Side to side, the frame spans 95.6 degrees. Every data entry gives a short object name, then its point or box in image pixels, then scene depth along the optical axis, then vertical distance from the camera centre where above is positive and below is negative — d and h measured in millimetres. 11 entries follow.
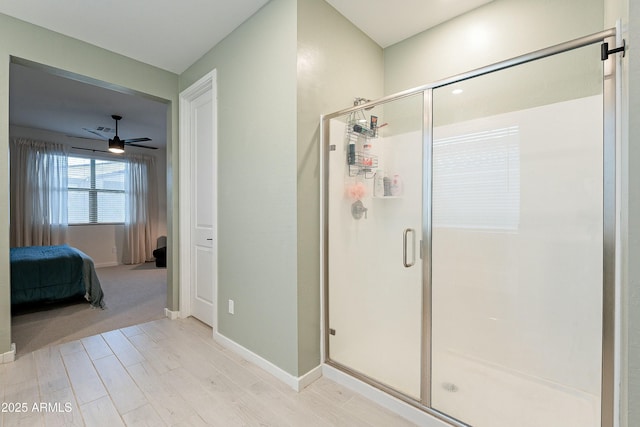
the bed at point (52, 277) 3191 -771
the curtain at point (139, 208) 6344 +62
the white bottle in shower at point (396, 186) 2265 +198
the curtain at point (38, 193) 4969 +325
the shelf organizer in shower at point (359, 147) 2211 +506
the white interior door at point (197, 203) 2922 +79
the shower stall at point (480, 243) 1702 -223
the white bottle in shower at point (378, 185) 2389 +213
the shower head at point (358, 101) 2307 +878
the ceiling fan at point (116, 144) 4539 +1049
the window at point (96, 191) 5793 +417
